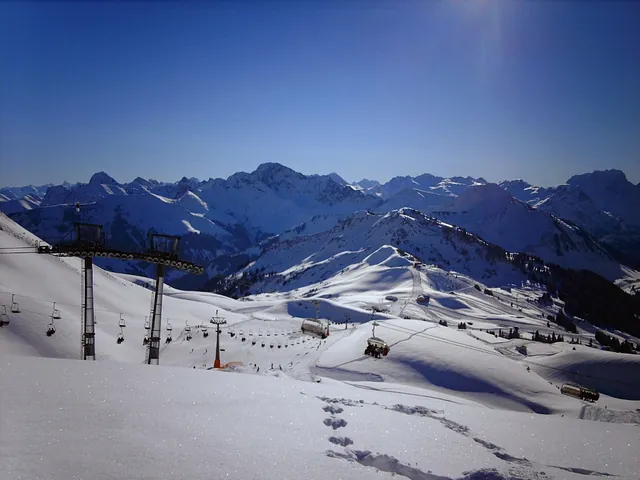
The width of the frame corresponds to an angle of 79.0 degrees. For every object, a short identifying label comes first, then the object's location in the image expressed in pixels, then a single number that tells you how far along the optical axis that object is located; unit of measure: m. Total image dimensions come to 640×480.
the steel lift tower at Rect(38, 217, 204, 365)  37.53
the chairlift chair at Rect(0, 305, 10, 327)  50.05
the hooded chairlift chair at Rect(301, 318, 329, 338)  72.86
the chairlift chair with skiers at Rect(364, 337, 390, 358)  54.28
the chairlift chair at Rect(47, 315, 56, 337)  52.88
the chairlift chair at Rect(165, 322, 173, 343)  68.25
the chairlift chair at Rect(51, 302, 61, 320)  55.77
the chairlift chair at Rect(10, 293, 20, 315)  53.26
